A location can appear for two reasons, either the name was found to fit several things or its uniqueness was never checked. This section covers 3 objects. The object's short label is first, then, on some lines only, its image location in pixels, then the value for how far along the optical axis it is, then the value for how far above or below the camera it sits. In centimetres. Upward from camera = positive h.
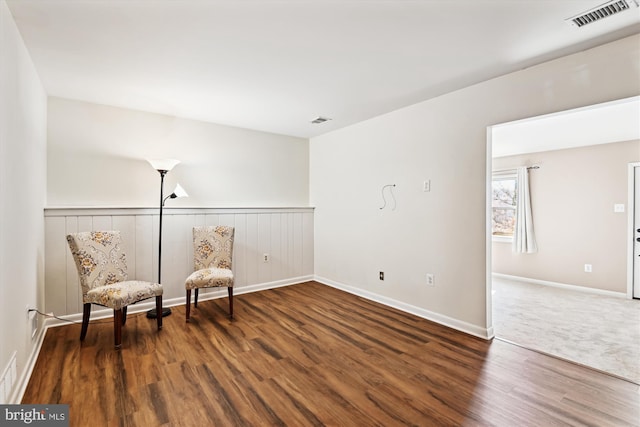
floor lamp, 330 +29
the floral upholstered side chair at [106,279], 259 -58
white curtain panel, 525 -5
